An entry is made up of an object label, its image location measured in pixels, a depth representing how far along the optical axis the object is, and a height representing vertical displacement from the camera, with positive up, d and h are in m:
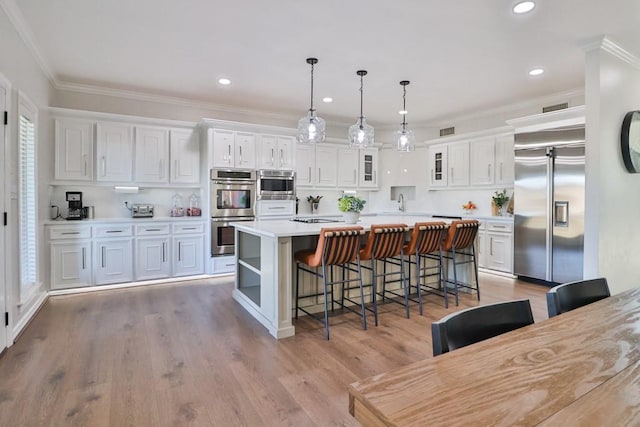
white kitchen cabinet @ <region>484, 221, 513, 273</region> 5.27 -0.58
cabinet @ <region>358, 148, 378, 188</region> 6.96 +0.79
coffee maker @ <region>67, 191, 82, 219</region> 4.62 +0.03
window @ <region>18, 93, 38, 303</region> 3.33 +0.09
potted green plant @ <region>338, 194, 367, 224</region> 3.88 -0.01
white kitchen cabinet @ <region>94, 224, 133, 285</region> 4.61 -0.62
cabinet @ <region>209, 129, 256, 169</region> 5.25 +0.88
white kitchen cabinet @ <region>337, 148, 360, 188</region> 6.71 +0.77
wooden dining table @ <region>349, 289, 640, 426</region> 0.70 -0.41
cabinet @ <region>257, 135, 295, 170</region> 5.66 +0.90
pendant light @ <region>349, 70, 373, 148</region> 4.05 +0.83
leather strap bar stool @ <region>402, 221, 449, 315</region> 3.68 -0.35
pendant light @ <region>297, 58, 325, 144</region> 3.80 +0.84
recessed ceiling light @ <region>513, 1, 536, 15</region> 2.71 +1.56
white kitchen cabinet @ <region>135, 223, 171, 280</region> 4.85 -0.61
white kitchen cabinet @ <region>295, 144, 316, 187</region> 6.25 +0.75
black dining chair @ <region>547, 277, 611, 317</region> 1.48 -0.39
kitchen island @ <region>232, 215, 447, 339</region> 3.06 -0.57
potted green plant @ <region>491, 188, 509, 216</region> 5.68 +0.13
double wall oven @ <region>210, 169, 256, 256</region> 5.27 +0.06
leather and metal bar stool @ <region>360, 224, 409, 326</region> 3.35 -0.35
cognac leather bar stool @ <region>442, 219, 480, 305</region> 3.96 -0.40
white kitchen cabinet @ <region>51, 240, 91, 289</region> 4.35 -0.71
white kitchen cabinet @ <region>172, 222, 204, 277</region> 5.11 -0.61
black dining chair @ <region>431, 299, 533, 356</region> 1.10 -0.40
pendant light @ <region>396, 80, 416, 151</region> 4.34 +0.83
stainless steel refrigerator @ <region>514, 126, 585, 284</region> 4.43 +0.04
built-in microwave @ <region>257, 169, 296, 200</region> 5.63 +0.37
